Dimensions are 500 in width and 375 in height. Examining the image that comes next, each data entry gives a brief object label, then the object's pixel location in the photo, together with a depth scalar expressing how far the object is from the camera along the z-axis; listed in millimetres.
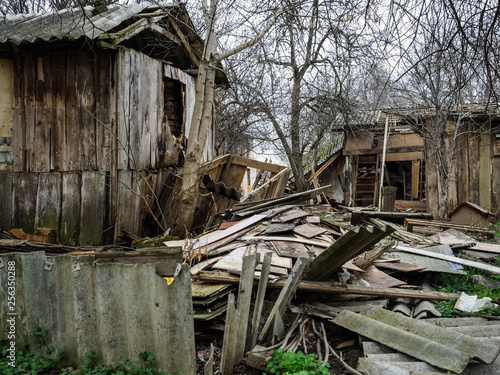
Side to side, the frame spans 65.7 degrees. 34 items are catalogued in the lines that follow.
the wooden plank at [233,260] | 4230
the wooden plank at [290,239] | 5227
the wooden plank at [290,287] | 3481
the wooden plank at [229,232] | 5337
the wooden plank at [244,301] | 3139
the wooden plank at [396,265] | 5070
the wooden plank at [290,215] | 6174
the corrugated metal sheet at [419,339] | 2854
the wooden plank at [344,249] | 3852
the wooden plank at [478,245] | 6270
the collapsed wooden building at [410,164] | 12266
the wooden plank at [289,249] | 4793
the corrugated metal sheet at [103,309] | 2969
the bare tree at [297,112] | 13627
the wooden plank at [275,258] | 4410
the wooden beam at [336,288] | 4042
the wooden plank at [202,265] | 4303
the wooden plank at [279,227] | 5669
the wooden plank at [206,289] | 3713
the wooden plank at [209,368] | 2664
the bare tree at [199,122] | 6629
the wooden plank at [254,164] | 8562
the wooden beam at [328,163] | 16216
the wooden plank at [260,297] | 3325
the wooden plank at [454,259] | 5246
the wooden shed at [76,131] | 6492
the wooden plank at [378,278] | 4578
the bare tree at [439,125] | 10031
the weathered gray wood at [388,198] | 9617
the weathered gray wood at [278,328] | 3330
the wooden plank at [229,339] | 2947
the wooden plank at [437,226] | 7781
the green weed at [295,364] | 2942
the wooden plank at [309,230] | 5573
